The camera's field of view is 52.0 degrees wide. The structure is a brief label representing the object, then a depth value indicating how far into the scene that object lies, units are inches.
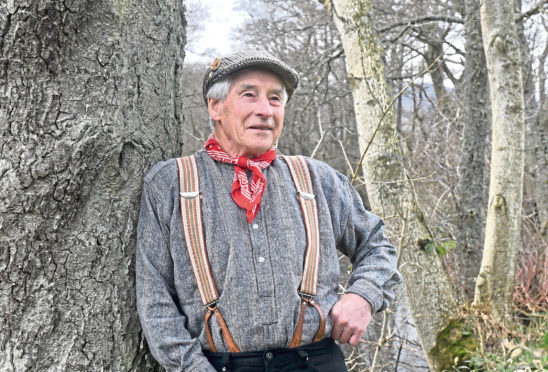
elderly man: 72.2
